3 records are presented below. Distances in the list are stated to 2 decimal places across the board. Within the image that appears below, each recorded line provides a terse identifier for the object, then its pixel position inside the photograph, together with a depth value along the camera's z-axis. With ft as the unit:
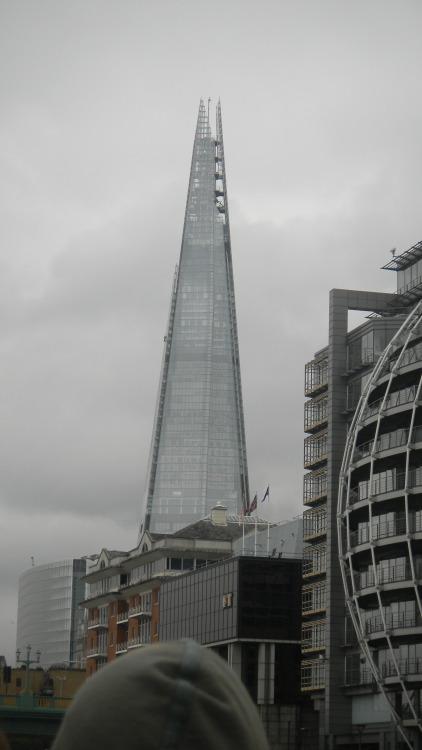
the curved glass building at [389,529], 327.26
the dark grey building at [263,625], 399.03
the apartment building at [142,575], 492.54
